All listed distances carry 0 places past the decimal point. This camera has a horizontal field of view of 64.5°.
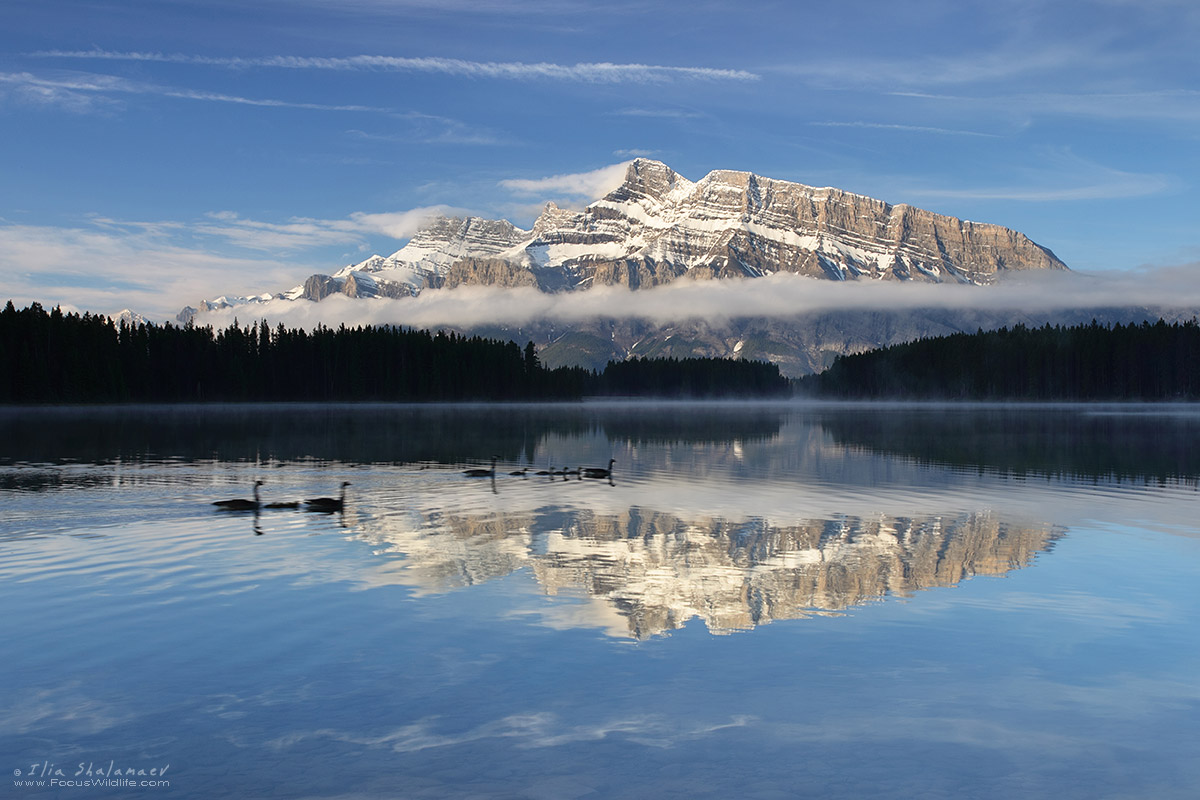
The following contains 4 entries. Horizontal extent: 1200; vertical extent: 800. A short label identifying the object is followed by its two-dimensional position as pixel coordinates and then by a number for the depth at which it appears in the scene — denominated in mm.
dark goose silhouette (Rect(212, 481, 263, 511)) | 32438
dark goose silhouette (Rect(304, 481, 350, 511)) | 33156
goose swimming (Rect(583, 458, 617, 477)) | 46481
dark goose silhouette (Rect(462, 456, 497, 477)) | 46378
